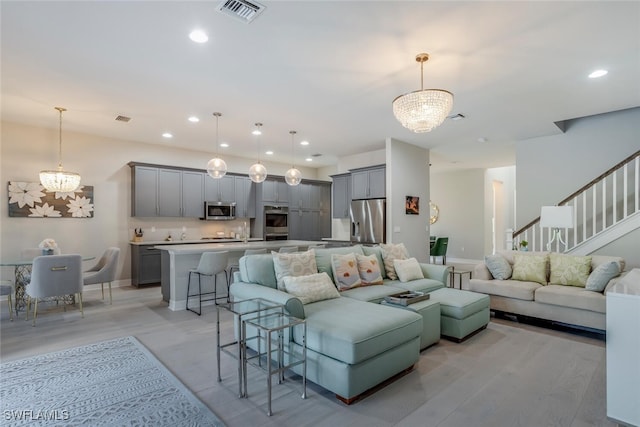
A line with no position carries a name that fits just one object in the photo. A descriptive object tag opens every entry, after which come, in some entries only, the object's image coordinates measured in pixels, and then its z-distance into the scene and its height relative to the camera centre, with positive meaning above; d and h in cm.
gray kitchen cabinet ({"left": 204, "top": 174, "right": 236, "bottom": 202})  730 +62
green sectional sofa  223 -88
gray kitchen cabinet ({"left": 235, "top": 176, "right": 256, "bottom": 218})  780 +46
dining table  446 -97
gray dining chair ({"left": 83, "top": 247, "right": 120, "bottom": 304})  466 -85
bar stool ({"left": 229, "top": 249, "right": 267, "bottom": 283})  500 -60
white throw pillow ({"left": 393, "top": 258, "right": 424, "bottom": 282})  407 -69
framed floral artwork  533 +25
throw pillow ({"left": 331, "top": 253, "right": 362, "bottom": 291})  357 -63
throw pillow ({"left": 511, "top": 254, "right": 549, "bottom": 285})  420 -70
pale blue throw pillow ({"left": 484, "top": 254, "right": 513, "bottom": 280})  439 -70
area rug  209 -132
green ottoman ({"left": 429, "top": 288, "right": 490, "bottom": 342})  330 -103
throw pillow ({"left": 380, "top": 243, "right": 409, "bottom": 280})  421 -54
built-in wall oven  801 -18
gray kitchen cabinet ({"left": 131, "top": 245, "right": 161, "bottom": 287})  611 -95
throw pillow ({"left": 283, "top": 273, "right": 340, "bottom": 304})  296 -68
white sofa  350 -97
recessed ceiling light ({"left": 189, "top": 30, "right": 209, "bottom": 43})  273 +156
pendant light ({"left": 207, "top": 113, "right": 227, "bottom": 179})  500 +76
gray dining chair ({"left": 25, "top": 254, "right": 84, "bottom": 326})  387 -76
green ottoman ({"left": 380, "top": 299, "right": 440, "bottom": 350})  308 -101
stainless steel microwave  727 +11
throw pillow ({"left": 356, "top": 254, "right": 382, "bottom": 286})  382 -65
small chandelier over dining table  479 +54
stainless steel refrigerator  632 -10
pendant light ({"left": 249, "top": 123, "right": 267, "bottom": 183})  542 +74
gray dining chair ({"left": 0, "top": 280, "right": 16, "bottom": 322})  389 -90
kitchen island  468 -77
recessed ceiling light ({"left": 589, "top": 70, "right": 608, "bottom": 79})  350 +158
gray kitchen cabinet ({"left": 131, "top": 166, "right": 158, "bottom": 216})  636 +49
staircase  481 +10
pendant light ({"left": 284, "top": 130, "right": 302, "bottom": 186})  587 +73
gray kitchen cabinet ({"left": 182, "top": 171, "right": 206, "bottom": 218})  698 +48
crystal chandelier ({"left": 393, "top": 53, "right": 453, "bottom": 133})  289 +100
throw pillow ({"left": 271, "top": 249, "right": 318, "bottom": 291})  315 -50
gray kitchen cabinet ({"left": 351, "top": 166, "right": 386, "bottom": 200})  654 +70
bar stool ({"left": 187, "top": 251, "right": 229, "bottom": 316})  443 -68
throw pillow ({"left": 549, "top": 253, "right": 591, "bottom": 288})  389 -67
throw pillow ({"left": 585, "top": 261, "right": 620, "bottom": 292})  352 -66
